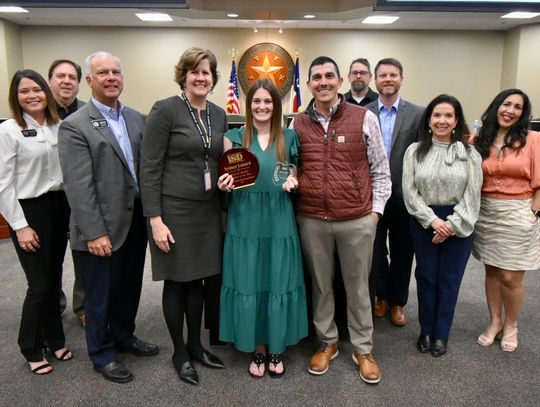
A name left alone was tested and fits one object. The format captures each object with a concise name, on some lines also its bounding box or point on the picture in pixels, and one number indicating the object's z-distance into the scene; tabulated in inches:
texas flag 313.0
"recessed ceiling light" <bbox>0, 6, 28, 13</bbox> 258.8
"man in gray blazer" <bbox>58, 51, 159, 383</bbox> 77.3
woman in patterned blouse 89.4
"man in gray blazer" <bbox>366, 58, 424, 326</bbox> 102.5
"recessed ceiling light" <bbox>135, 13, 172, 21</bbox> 275.1
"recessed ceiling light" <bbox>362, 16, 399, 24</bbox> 280.8
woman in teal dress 82.0
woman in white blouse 82.2
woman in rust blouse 92.6
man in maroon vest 82.5
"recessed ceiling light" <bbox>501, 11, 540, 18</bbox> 274.5
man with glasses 129.7
